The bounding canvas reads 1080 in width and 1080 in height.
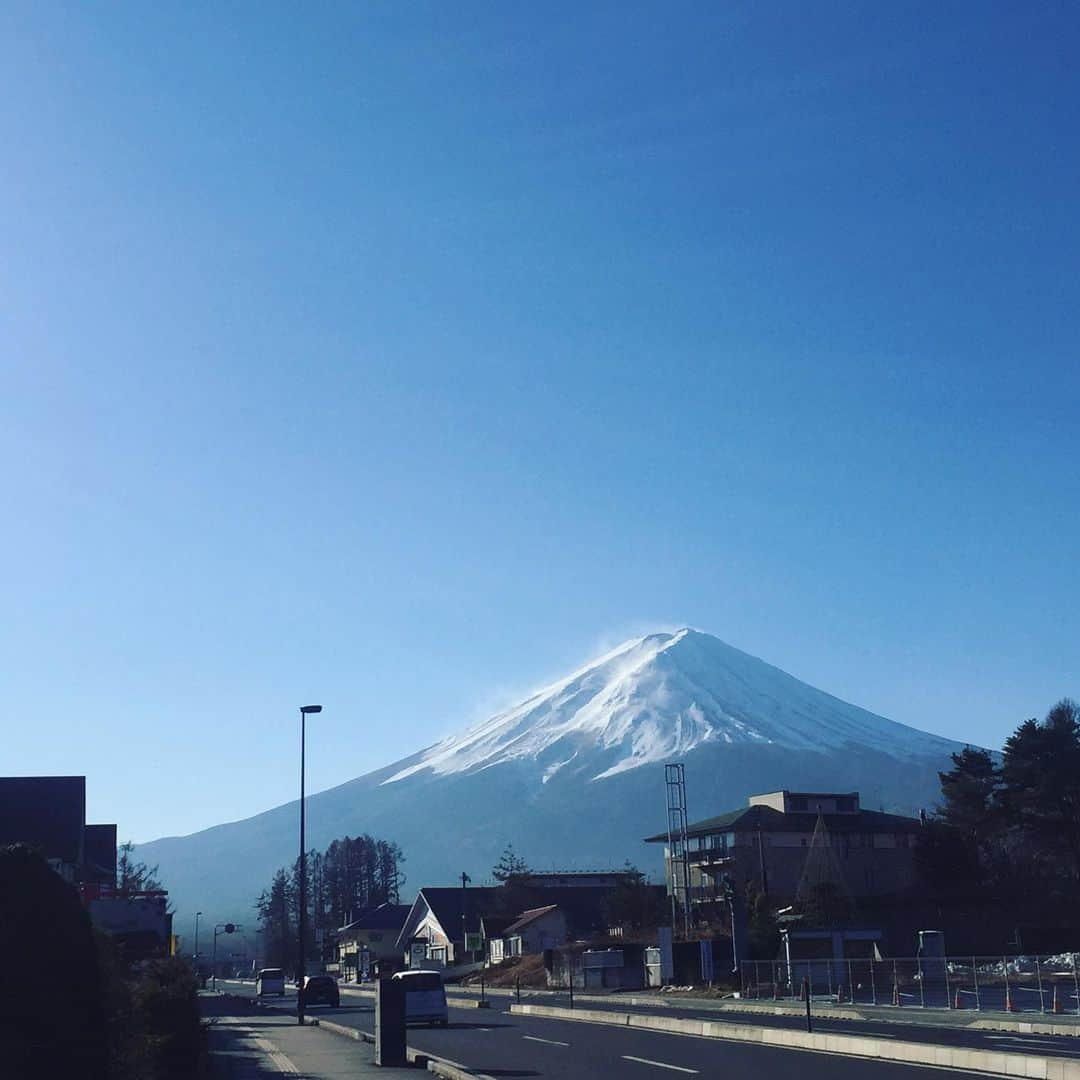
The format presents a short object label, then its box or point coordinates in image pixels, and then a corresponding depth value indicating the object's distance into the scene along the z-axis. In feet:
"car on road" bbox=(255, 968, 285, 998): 228.63
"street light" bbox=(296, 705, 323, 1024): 130.37
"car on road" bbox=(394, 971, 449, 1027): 118.21
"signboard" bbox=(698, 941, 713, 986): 160.35
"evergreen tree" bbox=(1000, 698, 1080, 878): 213.05
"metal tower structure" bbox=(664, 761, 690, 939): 267.18
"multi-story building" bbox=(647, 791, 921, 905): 258.98
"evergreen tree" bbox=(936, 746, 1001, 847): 226.58
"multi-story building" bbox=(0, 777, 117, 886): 146.10
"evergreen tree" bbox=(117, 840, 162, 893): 230.60
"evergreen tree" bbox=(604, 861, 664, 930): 253.65
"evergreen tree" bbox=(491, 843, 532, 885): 321.32
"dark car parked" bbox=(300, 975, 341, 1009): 184.65
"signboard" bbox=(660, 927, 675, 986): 172.45
